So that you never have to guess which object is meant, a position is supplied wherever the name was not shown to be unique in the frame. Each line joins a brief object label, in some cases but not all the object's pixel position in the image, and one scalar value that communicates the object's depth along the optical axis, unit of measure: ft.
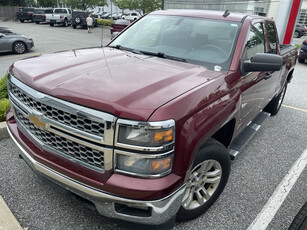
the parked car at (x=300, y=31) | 95.20
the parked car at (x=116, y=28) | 40.26
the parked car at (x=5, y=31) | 38.45
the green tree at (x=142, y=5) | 91.86
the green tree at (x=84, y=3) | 121.49
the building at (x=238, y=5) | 100.99
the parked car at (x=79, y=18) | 84.12
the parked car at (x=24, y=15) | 108.88
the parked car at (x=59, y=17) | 91.04
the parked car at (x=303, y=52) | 37.93
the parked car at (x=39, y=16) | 95.51
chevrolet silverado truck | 5.84
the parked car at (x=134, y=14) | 123.87
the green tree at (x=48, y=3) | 170.30
